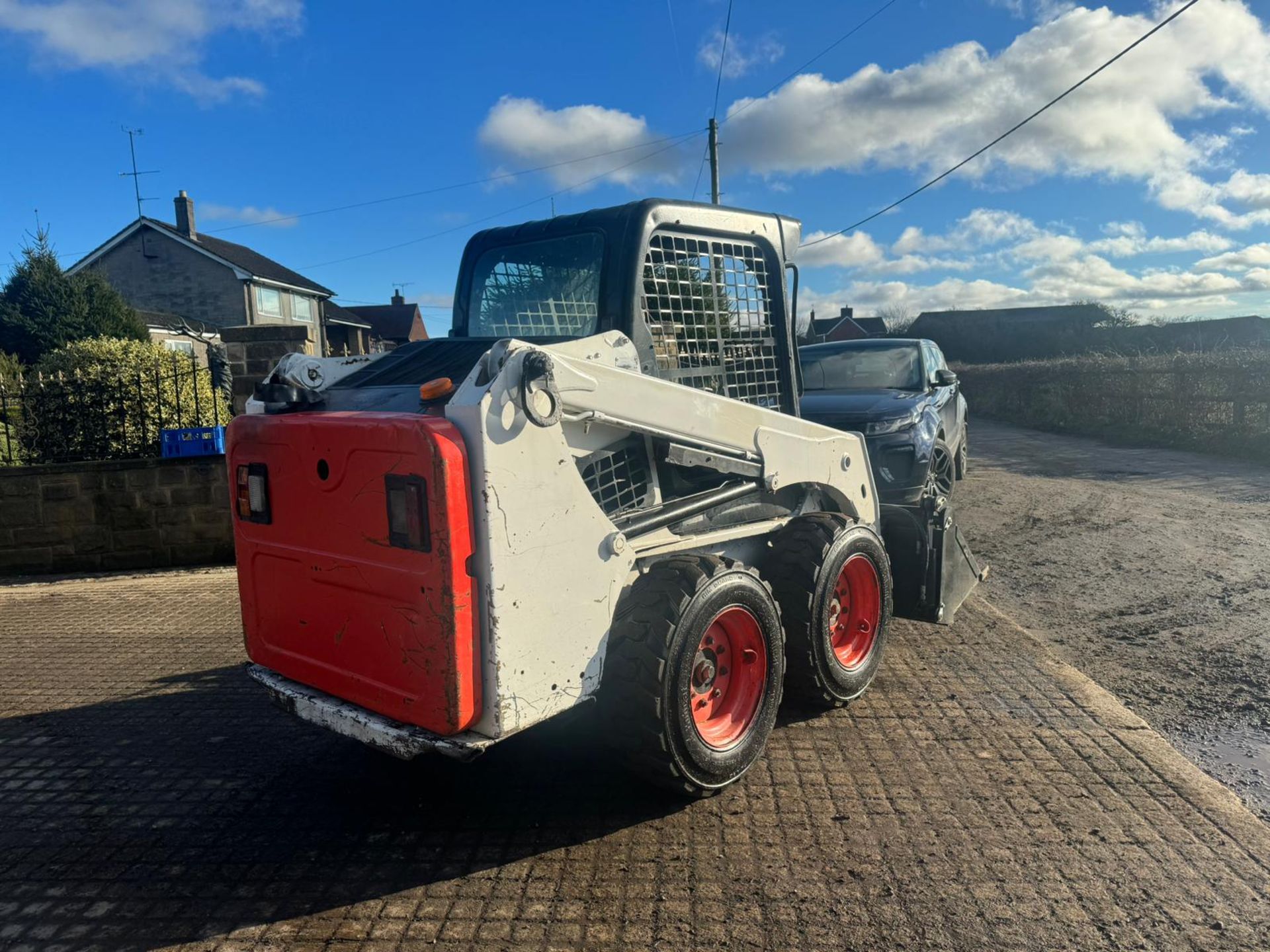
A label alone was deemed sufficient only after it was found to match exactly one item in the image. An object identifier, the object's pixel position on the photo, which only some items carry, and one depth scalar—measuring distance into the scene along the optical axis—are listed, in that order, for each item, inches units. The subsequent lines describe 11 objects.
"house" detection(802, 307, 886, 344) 2231.8
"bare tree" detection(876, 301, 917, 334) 2224.4
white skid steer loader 109.3
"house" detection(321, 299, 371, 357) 1694.1
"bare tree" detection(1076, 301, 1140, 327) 1769.1
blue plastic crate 321.1
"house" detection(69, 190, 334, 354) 1301.7
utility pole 913.5
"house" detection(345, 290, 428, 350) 2201.0
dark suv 303.6
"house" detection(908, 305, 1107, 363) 1918.1
